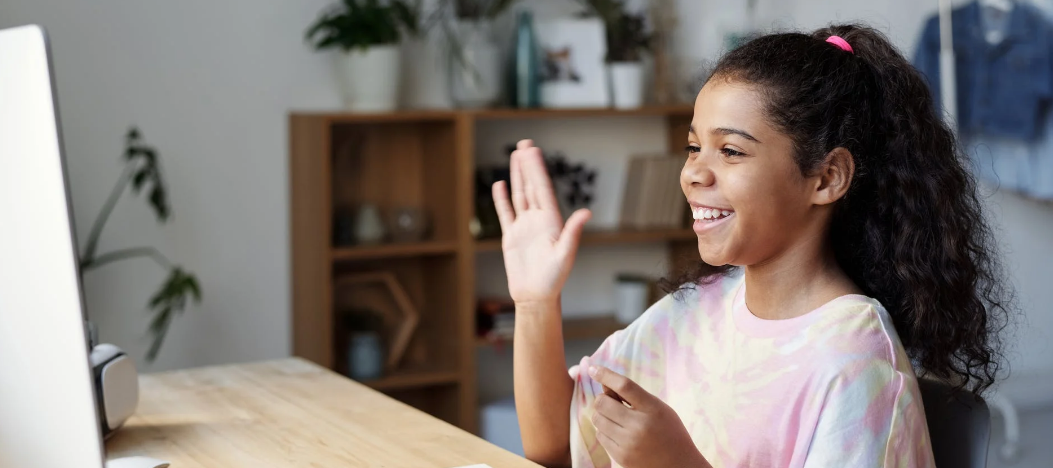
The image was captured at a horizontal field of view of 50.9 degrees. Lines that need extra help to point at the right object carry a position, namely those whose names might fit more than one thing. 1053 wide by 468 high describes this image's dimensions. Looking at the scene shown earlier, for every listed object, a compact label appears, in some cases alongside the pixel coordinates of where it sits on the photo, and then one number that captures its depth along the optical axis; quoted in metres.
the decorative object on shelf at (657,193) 3.53
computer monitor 0.67
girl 1.19
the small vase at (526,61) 3.30
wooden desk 1.29
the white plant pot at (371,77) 3.13
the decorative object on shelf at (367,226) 3.23
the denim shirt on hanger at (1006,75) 3.14
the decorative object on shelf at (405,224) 3.30
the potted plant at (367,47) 3.11
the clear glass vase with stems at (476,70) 3.26
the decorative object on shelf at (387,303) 3.33
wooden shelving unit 3.13
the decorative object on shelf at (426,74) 3.41
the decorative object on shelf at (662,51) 3.59
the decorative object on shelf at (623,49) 3.39
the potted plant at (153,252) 2.84
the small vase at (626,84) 3.42
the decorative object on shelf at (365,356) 3.21
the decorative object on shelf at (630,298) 3.60
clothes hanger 3.16
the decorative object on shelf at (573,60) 3.38
